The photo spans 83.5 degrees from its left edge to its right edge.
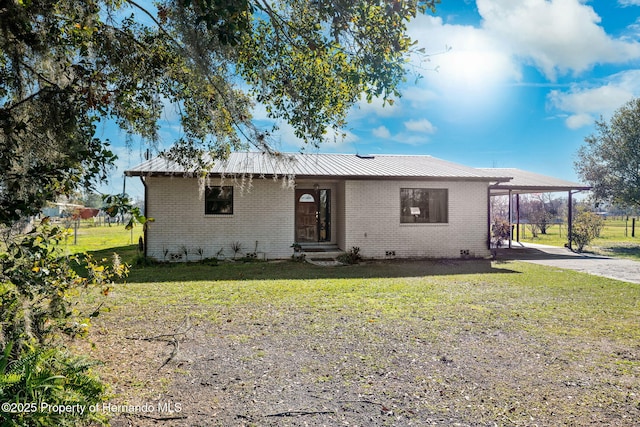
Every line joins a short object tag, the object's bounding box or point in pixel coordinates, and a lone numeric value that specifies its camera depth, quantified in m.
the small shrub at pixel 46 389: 2.18
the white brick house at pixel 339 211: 11.60
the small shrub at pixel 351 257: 11.70
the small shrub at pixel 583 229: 15.19
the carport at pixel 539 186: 14.44
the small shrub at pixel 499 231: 15.06
